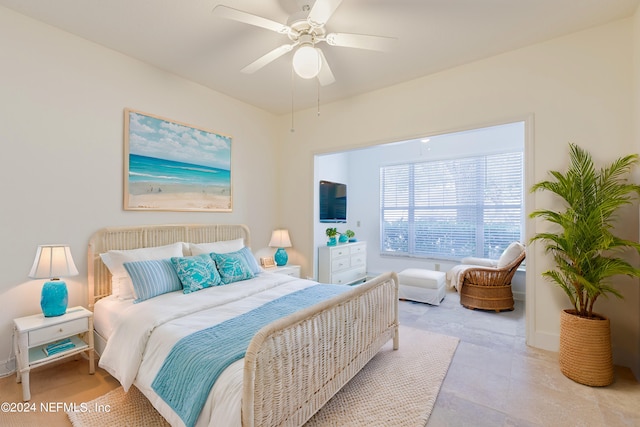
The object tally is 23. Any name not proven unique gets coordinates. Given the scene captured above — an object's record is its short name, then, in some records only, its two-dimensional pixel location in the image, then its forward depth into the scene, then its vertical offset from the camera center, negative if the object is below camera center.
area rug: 1.78 -1.29
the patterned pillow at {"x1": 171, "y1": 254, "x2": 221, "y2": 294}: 2.57 -0.56
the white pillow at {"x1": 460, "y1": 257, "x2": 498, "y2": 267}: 4.47 -0.75
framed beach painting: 2.95 +0.55
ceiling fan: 1.86 +1.30
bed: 1.33 -0.77
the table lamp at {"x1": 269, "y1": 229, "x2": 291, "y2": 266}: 4.12 -0.45
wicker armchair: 3.78 -0.97
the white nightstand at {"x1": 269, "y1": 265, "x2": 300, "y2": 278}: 3.93 -0.79
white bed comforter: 1.34 -0.79
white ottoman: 4.09 -1.06
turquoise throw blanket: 1.39 -0.78
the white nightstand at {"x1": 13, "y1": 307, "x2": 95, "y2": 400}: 2.00 -0.94
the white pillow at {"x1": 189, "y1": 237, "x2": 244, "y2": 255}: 3.12 -0.39
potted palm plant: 2.14 -0.30
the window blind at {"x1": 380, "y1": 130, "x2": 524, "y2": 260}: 4.81 +0.17
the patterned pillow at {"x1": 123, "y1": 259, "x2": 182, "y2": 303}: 2.37 -0.57
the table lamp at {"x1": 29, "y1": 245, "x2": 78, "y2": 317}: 2.15 -0.46
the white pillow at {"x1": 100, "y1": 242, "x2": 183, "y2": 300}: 2.48 -0.45
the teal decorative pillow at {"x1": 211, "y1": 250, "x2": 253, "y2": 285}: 2.88 -0.56
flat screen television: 4.98 +0.24
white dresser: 4.55 -0.85
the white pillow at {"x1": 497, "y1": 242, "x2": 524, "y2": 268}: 3.85 -0.53
